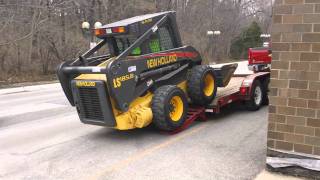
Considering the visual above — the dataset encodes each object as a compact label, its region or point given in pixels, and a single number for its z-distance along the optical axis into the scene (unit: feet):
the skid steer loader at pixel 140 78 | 17.33
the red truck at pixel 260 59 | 30.78
